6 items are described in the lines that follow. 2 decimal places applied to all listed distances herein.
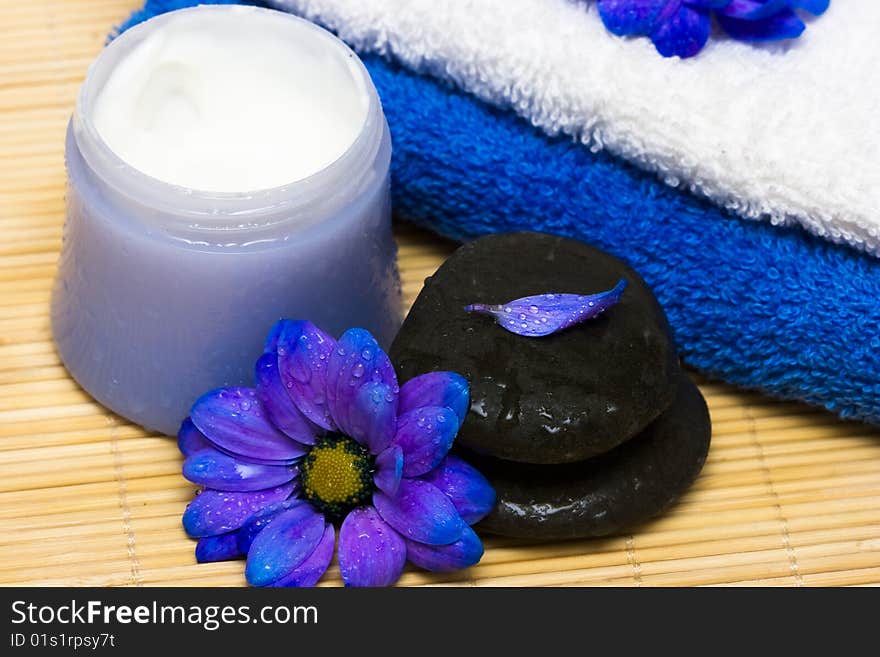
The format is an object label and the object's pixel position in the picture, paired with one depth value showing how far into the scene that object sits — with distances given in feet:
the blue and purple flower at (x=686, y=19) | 1.51
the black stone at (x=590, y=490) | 1.45
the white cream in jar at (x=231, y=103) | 1.48
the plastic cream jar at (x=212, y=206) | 1.43
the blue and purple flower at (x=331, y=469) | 1.40
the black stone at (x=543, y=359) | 1.40
